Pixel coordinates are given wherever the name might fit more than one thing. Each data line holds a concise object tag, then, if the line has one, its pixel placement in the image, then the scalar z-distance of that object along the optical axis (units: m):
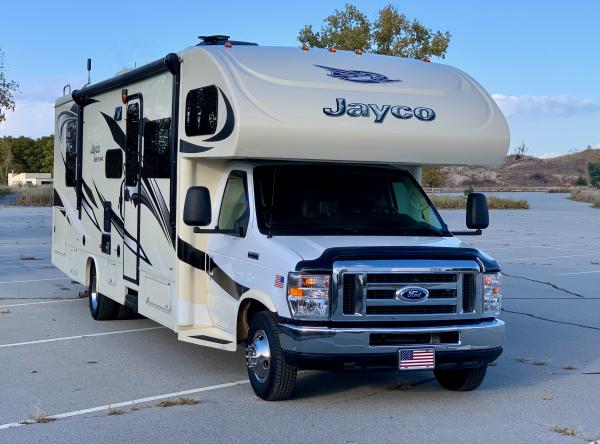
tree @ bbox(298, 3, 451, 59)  34.88
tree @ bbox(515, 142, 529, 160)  134.38
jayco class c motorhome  6.98
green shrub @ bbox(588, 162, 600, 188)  101.94
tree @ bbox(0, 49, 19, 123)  29.41
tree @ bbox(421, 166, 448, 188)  48.41
